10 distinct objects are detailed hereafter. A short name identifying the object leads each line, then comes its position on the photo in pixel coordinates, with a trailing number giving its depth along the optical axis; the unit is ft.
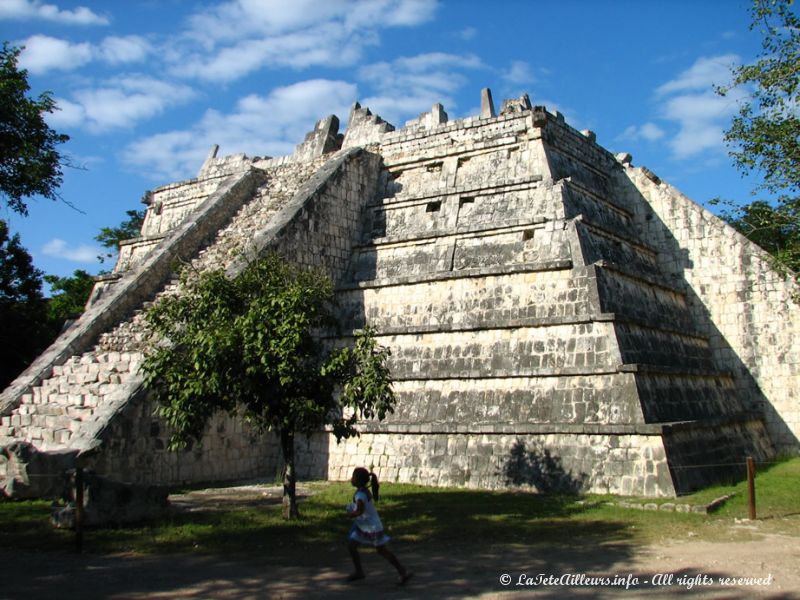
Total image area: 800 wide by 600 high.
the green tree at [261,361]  31.24
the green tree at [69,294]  94.74
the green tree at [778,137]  38.11
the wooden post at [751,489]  33.35
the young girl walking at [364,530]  23.25
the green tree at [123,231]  123.54
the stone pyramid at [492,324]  40.57
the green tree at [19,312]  69.56
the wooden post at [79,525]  28.21
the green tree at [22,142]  42.80
